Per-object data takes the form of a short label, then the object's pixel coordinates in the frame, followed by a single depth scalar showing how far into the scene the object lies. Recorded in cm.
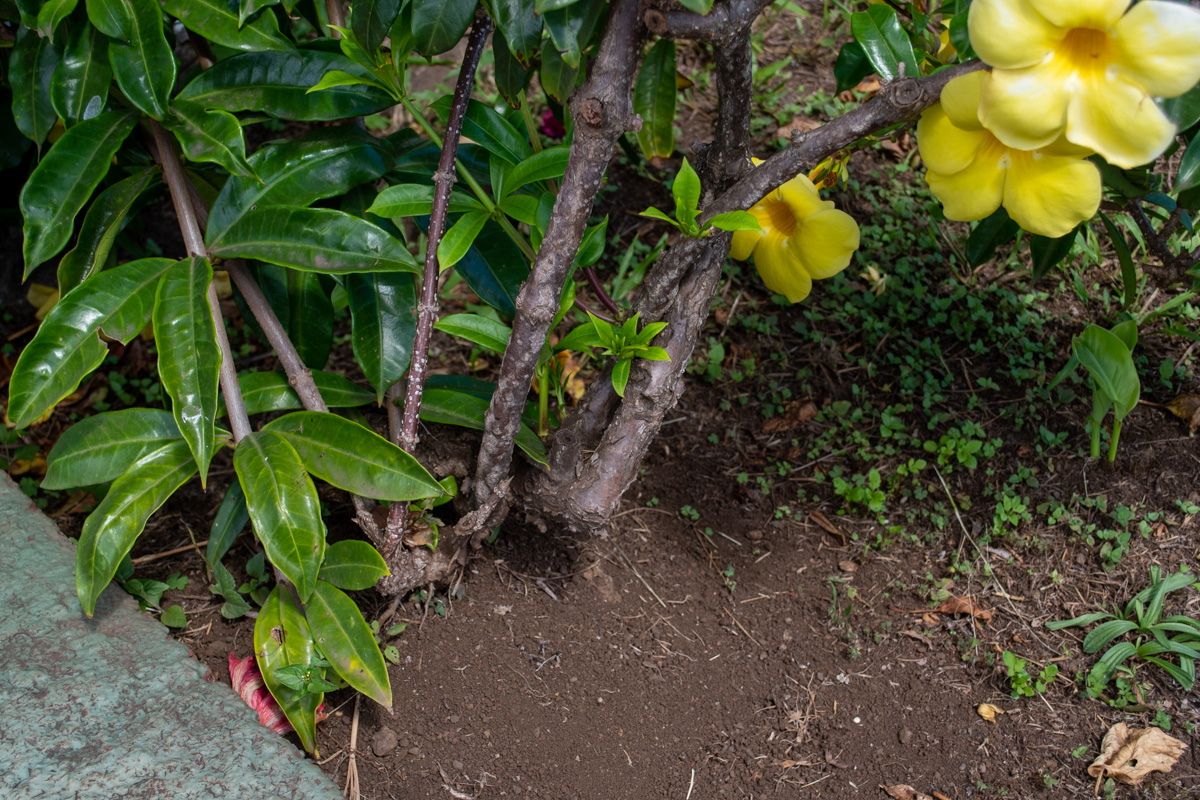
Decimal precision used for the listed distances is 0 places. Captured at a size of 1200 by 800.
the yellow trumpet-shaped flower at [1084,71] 81
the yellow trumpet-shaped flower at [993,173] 97
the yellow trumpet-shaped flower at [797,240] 131
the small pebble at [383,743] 147
